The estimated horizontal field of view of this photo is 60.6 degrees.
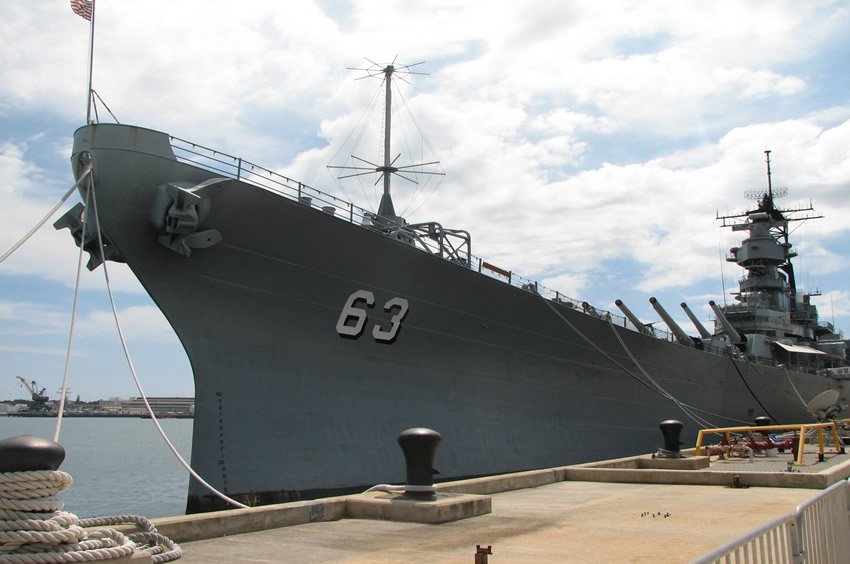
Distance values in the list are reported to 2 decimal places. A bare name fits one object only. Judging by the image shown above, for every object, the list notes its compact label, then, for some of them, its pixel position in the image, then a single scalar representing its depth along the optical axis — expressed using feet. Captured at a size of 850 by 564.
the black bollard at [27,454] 10.12
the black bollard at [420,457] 18.58
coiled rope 10.02
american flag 29.78
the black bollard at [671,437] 31.60
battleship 31.89
